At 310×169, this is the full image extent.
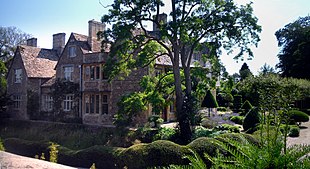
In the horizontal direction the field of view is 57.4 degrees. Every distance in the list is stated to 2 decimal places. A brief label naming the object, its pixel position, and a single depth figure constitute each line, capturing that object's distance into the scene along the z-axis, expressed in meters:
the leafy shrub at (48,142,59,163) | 9.35
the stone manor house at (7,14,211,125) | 25.23
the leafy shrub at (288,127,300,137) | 19.04
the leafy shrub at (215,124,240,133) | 19.27
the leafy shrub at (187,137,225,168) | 10.80
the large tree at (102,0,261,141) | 16.67
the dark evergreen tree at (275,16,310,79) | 41.61
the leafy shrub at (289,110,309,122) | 24.06
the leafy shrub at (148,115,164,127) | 21.95
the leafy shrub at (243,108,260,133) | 20.28
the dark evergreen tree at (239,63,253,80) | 59.06
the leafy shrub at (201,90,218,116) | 30.55
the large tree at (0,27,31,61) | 40.09
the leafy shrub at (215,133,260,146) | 10.99
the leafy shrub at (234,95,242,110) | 39.78
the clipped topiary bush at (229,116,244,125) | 26.62
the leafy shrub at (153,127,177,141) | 17.53
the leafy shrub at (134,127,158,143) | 18.48
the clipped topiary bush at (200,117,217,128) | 22.40
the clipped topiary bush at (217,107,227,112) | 40.83
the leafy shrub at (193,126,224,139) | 16.88
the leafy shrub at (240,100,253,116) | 31.39
